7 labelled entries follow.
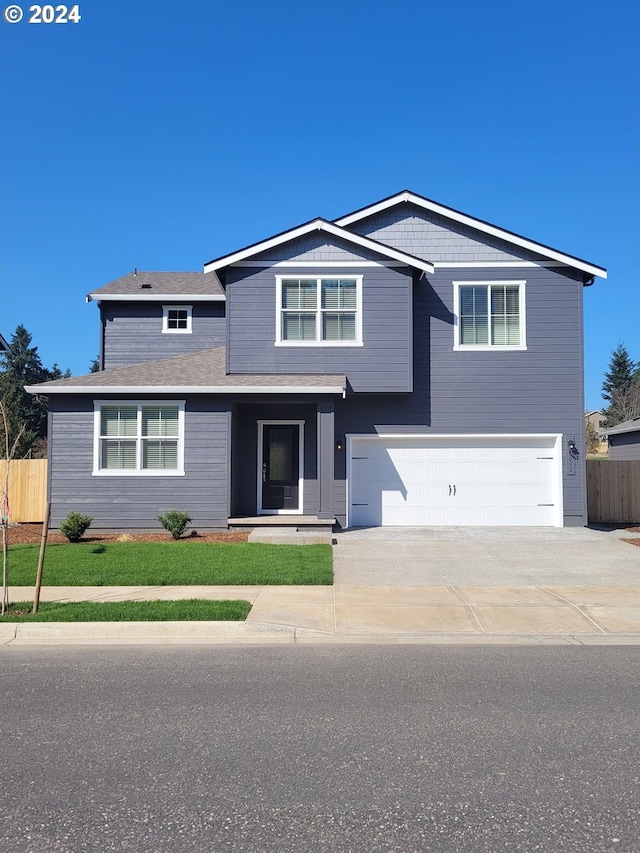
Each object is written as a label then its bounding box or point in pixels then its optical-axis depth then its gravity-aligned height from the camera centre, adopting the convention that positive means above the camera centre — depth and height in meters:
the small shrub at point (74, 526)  14.29 -1.39
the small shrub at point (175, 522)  14.73 -1.33
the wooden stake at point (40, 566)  8.05 -1.27
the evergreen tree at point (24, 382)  33.56 +5.91
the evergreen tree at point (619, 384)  62.59 +7.95
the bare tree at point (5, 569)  8.18 -1.33
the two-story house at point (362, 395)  16.12 +1.61
